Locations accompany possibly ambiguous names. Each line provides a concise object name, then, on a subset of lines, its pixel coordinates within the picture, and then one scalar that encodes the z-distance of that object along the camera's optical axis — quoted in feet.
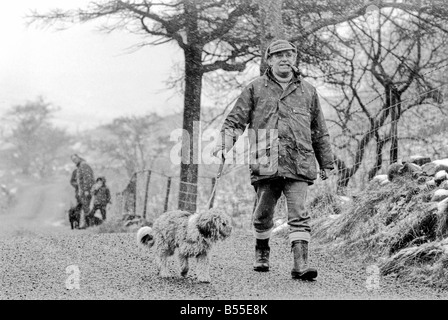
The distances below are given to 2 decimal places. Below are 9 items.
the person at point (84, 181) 65.92
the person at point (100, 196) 65.72
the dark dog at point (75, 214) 67.77
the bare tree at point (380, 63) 45.78
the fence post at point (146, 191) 59.11
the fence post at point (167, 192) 57.13
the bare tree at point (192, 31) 55.52
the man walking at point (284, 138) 22.03
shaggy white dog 20.62
